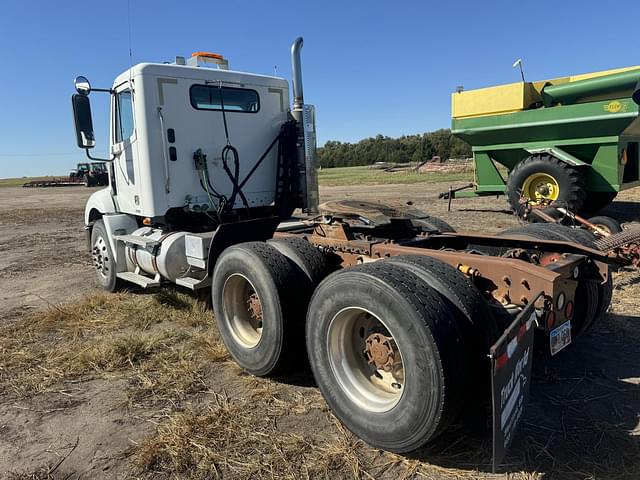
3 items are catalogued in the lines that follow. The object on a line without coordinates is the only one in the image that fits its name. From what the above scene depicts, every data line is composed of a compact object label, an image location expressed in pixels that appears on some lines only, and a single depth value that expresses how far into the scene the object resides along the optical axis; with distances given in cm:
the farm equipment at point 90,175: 3381
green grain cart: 895
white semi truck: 246
